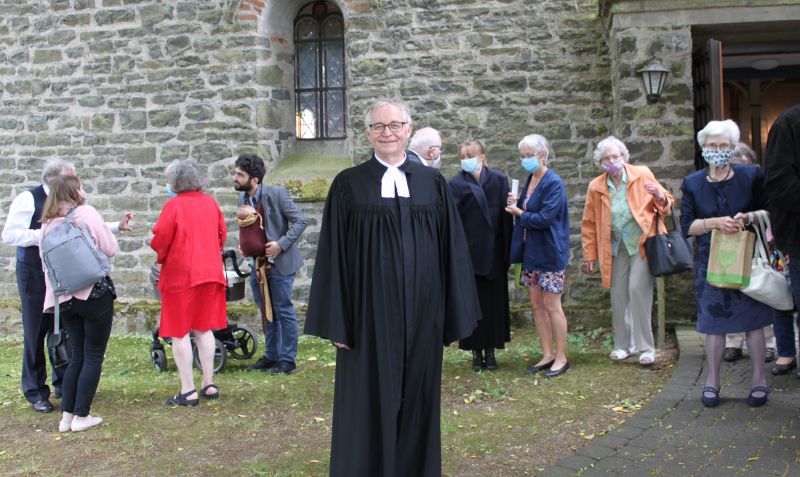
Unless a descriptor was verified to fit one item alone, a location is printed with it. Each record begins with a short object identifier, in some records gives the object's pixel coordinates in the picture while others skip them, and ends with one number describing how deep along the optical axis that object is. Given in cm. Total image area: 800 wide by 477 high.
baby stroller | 704
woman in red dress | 592
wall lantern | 772
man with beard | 691
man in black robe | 365
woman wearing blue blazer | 637
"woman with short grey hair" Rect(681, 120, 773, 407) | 504
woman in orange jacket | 641
